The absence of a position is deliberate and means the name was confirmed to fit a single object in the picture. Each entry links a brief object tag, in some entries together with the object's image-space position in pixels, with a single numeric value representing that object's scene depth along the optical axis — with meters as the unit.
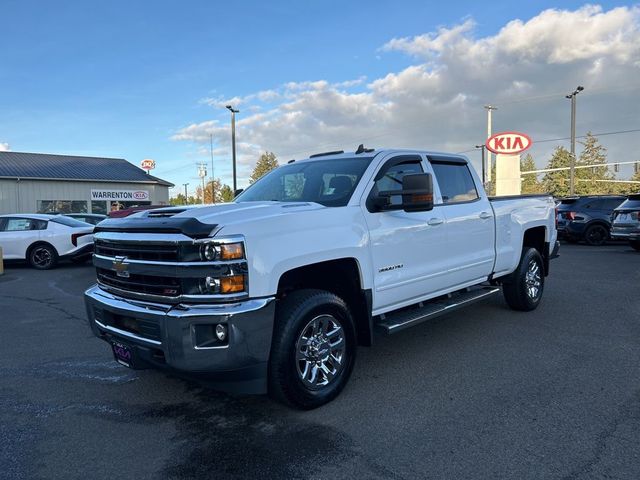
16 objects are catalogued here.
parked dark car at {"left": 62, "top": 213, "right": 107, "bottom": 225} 16.38
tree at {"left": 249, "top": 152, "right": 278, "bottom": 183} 73.19
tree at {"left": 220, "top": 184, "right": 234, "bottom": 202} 88.16
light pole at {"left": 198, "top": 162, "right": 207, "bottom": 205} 77.11
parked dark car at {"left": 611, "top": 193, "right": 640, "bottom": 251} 13.29
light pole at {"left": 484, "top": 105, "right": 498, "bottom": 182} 43.06
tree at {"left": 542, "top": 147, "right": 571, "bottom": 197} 79.14
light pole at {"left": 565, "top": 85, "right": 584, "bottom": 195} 28.31
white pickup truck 3.21
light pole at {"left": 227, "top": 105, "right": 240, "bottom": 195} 28.41
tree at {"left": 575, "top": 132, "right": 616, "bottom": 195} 76.38
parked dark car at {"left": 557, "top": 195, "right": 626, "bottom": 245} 16.39
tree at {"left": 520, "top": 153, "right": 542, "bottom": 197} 94.50
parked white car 12.41
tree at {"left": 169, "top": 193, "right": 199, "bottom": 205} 101.96
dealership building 31.77
